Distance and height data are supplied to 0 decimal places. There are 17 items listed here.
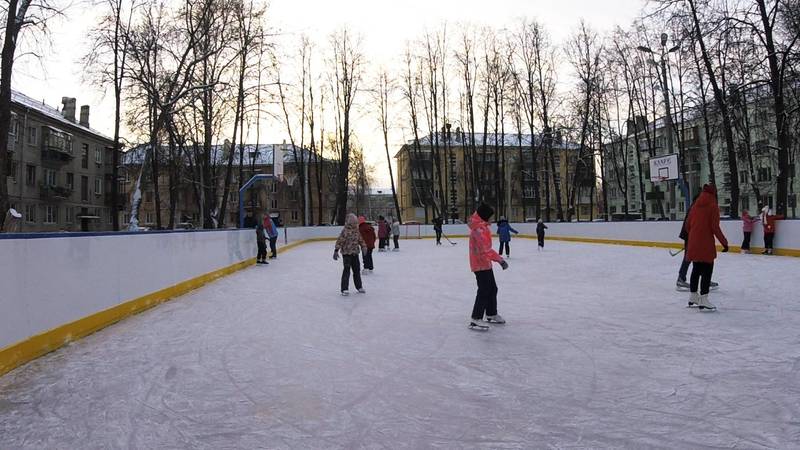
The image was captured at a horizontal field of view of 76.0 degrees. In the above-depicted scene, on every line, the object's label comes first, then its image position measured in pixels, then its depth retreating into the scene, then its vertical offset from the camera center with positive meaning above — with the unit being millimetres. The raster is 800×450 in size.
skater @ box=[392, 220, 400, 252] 23281 -376
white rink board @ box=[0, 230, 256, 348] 5031 -622
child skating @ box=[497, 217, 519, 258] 17281 -219
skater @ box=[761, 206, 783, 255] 15852 -190
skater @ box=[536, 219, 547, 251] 21469 -266
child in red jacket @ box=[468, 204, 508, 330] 6066 -411
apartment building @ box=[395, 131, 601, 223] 38094 +4113
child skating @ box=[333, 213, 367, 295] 9383 -415
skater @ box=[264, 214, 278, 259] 18438 -184
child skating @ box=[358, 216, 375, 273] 12941 -280
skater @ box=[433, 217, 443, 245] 27844 -79
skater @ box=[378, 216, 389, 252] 21706 -346
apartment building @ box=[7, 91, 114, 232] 30891 +4084
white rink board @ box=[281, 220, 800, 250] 15727 -379
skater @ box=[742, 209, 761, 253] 16734 -163
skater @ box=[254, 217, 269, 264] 16828 -461
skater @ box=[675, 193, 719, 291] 8672 -937
